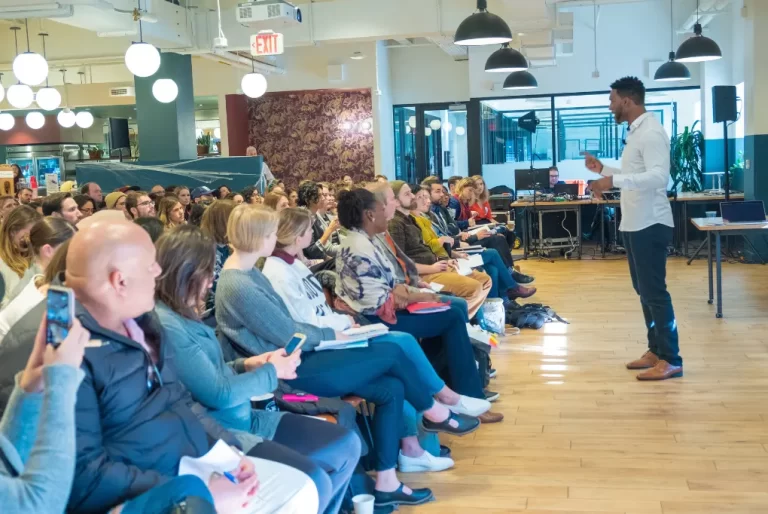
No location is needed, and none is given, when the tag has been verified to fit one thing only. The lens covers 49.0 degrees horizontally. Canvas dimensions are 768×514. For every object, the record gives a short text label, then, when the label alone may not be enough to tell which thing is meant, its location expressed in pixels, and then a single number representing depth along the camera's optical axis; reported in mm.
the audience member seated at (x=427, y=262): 5359
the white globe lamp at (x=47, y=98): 11156
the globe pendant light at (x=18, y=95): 10742
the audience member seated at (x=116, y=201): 7033
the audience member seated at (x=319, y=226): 5609
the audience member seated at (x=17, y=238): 3857
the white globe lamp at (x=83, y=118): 15141
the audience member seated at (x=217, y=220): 4105
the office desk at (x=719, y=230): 6711
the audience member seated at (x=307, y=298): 3549
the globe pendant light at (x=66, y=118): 14352
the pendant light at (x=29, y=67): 8078
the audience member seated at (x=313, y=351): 3148
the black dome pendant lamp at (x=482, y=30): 7082
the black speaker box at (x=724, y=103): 9953
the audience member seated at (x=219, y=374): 2531
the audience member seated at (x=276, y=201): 5703
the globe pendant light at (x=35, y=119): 13420
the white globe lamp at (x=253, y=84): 9898
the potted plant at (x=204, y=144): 16219
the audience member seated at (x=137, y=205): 6357
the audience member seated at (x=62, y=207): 5469
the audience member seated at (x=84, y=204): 6535
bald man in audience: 1905
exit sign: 8977
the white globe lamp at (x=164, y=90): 9746
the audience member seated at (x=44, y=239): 3291
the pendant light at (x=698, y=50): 9016
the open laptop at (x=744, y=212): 6930
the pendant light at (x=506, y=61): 9469
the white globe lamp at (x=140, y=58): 7863
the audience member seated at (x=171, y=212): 5992
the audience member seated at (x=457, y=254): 6246
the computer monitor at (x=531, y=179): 11961
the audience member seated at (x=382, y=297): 4195
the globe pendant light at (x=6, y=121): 14438
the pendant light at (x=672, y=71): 11516
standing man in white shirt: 4910
